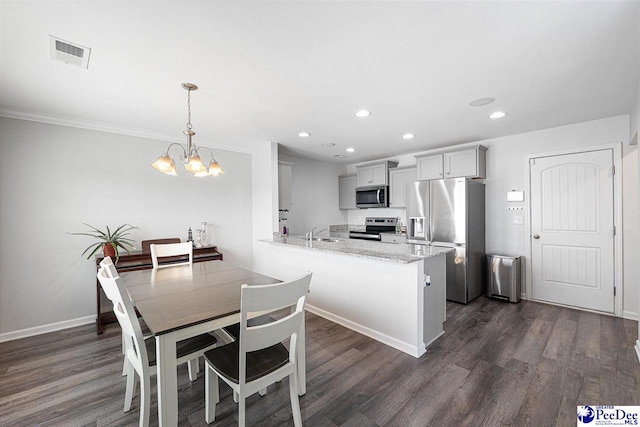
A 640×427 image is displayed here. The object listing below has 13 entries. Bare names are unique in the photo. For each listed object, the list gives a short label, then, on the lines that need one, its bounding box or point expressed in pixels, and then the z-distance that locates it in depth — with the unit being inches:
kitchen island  95.7
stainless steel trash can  146.4
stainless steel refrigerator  147.5
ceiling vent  67.8
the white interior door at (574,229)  129.0
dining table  52.1
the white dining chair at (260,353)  52.0
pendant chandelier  83.0
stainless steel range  214.5
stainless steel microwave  209.6
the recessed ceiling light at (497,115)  118.9
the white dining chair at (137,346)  54.9
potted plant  118.2
